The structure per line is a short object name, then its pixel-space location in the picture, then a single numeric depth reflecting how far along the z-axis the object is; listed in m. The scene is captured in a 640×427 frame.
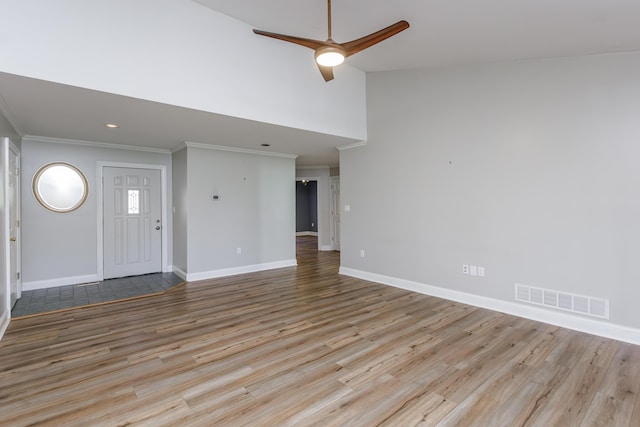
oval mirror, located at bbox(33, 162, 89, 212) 4.80
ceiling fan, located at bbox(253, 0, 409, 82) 2.52
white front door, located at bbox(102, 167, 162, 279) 5.41
